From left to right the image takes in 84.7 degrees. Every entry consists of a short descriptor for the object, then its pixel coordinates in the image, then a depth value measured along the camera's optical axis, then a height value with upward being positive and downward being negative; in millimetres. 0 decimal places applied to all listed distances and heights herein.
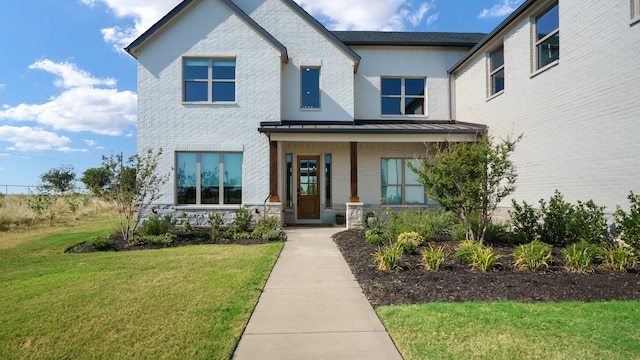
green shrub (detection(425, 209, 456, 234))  9602 -973
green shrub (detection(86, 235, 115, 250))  8852 -1389
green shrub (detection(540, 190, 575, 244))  7895 -785
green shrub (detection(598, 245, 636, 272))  6012 -1252
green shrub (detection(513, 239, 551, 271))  6027 -1215
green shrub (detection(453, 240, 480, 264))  6535 -1247
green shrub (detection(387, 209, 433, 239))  9016 -991
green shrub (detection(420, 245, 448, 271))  6108 -1277
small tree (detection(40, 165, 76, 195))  39100 +1356
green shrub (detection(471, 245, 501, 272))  6058 -1267
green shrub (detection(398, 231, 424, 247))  8060 -1178
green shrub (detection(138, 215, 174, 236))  10117 -1125
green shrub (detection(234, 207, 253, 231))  10820 -956
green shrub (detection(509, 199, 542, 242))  8791 -900
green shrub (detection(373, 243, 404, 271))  6202 -1281
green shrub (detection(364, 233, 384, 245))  8648 -1289
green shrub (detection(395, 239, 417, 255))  7348 -1243
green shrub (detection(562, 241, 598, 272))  5945 -1201
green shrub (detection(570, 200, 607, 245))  7219 -777
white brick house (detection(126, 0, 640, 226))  9688 +2946
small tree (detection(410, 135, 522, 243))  7785 +198
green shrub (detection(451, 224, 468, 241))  8789 -1140
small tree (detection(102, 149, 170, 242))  9711 +104
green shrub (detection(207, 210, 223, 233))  10564 -997
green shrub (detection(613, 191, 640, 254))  6082 -670
